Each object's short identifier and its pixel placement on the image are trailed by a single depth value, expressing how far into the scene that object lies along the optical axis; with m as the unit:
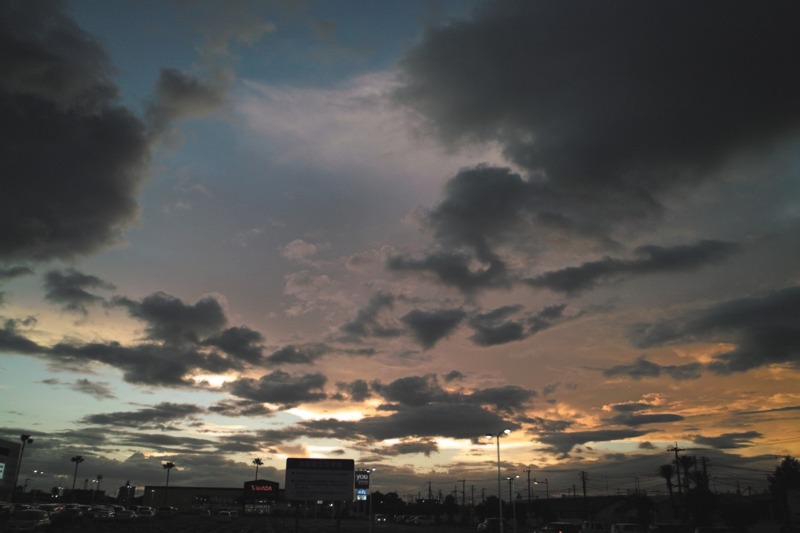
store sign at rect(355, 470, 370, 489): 40.61
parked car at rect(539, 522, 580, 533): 56.03
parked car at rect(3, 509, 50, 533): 36.75
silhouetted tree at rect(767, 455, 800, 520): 69.31
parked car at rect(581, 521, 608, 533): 57.54
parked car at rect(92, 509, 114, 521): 70.86
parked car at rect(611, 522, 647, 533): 50.14
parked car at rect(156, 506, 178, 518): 87.57
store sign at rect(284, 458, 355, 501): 32.44
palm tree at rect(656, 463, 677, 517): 99.56
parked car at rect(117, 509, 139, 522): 67.62
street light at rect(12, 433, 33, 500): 113.80
